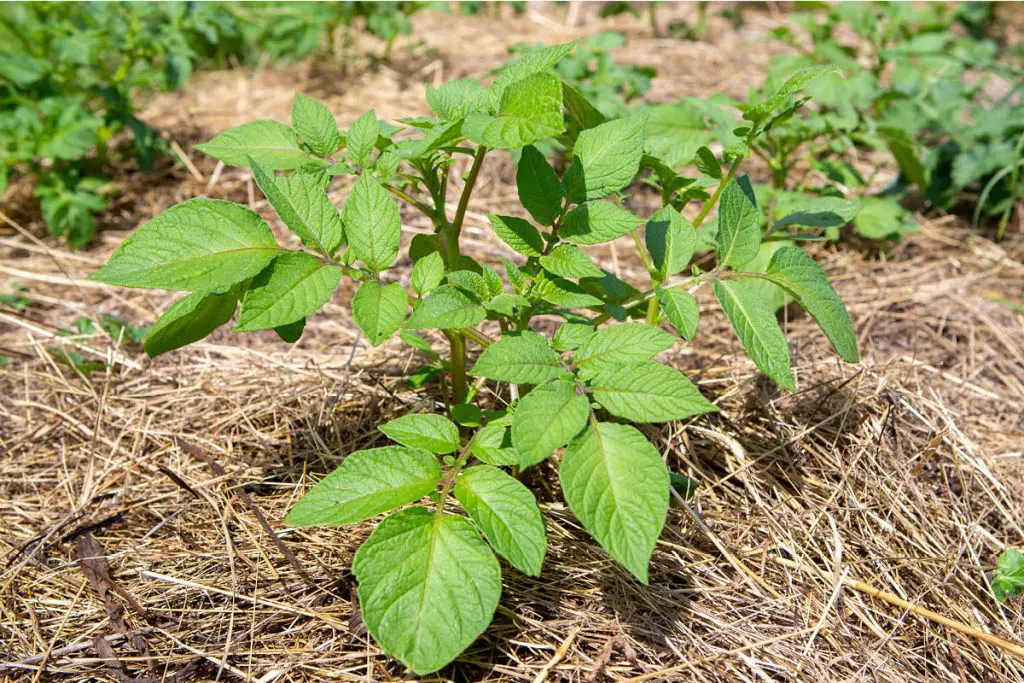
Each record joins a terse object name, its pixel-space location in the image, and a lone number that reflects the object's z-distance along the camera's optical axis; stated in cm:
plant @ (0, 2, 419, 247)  119
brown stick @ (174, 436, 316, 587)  83
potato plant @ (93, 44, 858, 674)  75
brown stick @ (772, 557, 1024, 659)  83
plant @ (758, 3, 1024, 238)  118
